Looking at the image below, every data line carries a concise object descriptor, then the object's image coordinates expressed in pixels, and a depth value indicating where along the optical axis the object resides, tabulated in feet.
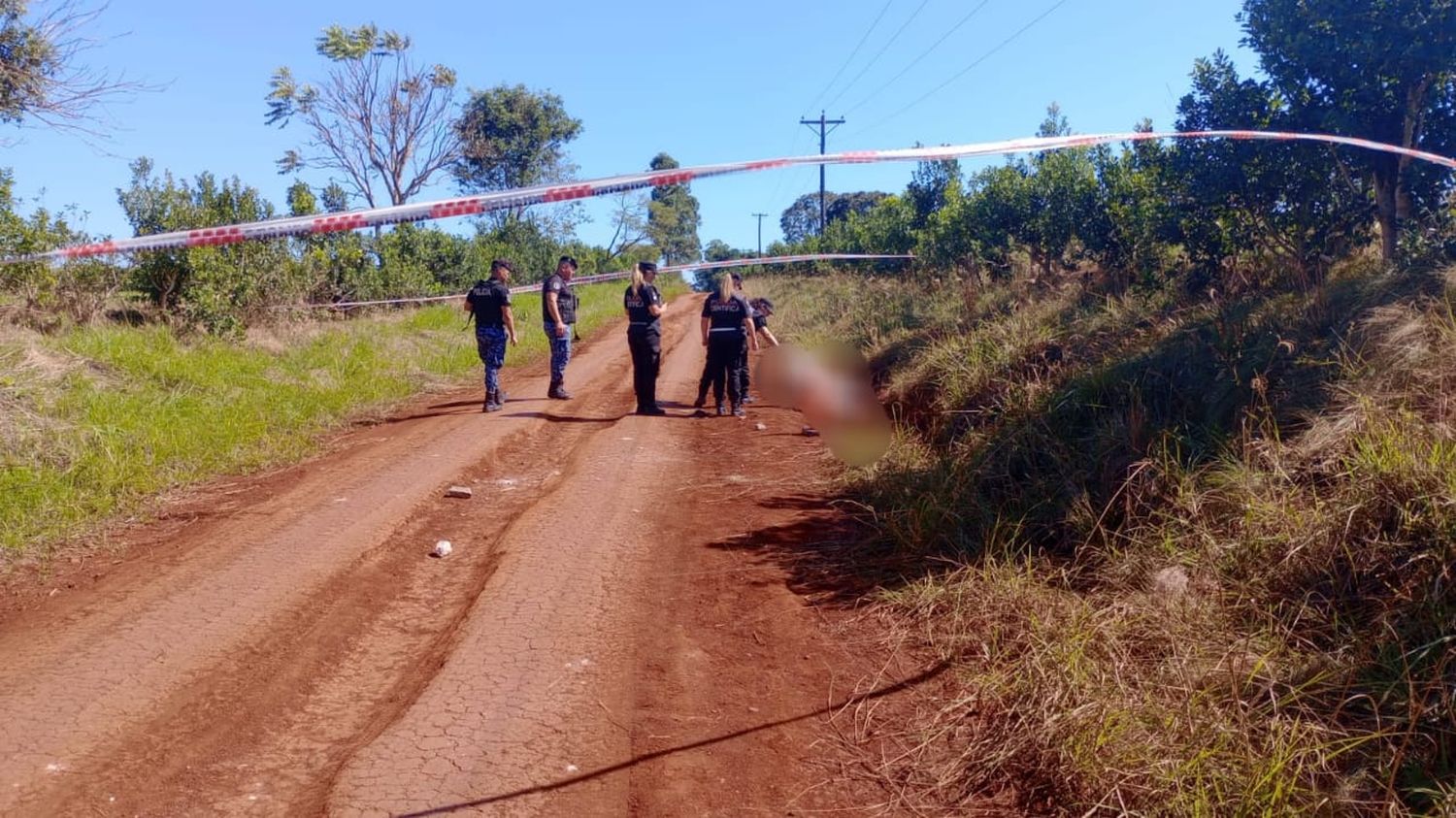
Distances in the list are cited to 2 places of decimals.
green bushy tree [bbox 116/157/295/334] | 44.21
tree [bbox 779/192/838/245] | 284.41
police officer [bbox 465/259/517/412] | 36.83
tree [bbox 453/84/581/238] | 123.95
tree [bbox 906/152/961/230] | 76.33
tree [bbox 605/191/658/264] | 180.34
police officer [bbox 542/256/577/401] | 38.68
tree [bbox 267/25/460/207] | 102.37
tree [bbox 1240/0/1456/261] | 23.56
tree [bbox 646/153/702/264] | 208.95
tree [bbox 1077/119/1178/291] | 33.40
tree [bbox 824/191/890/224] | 236.02
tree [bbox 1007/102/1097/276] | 45.57
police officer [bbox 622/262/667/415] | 36.52
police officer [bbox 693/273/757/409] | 37.99
